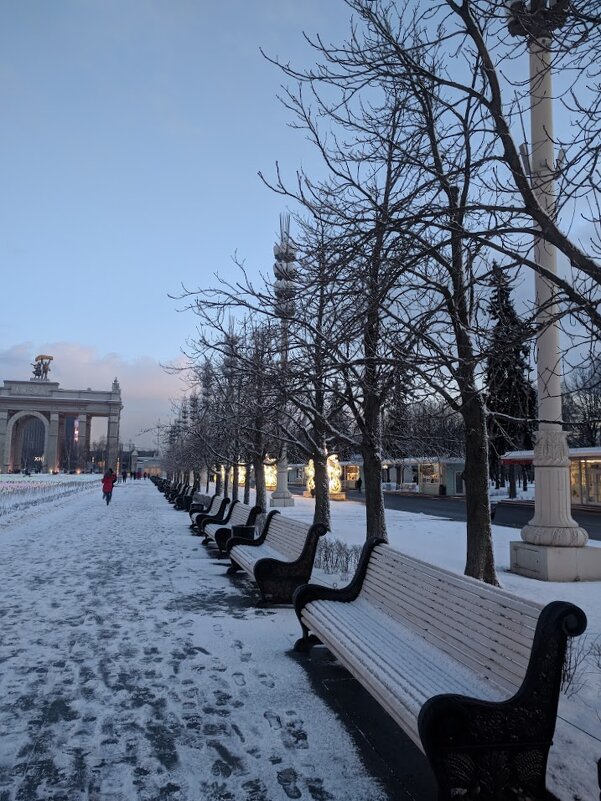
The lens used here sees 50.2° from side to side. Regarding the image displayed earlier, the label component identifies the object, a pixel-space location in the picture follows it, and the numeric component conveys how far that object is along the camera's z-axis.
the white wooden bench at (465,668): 2.82
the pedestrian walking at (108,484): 29.11
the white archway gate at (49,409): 113.44
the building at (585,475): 32.47
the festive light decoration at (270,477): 38.82
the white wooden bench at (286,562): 7.40
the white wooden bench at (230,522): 11.09
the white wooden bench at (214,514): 14.47
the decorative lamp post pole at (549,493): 9.89
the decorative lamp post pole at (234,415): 9.85
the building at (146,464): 153.70
